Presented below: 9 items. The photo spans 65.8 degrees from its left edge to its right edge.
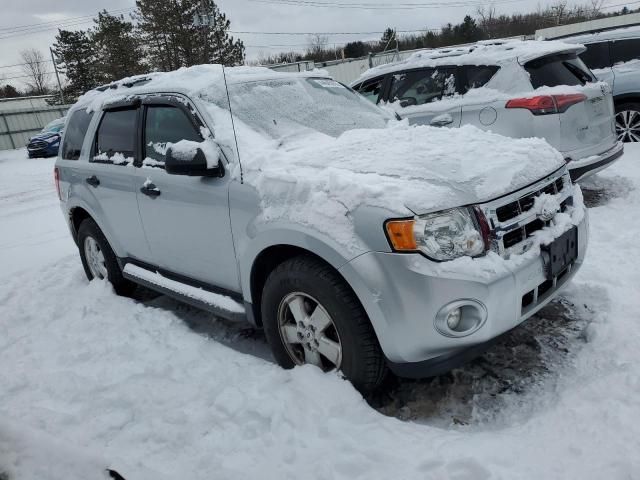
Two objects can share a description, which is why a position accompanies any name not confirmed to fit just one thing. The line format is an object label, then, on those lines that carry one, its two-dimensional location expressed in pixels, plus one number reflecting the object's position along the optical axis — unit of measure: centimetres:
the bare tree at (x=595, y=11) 6561
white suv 488
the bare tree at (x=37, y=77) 6878
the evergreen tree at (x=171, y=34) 2953
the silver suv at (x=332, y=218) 222
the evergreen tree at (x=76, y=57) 4450
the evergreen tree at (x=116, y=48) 3544
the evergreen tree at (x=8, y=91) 5766
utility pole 4075
